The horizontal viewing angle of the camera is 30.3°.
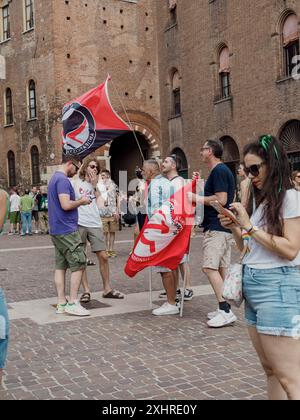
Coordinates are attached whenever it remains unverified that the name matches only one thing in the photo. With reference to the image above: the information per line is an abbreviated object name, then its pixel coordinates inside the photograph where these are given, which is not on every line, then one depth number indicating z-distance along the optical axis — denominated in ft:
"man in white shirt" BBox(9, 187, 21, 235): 72.64
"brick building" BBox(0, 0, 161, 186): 90.02
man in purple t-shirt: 21.11
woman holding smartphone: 9.00
